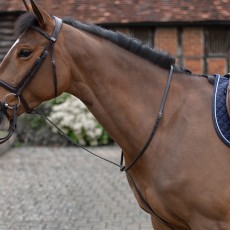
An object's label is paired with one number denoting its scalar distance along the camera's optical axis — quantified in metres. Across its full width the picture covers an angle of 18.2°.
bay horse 4.35
